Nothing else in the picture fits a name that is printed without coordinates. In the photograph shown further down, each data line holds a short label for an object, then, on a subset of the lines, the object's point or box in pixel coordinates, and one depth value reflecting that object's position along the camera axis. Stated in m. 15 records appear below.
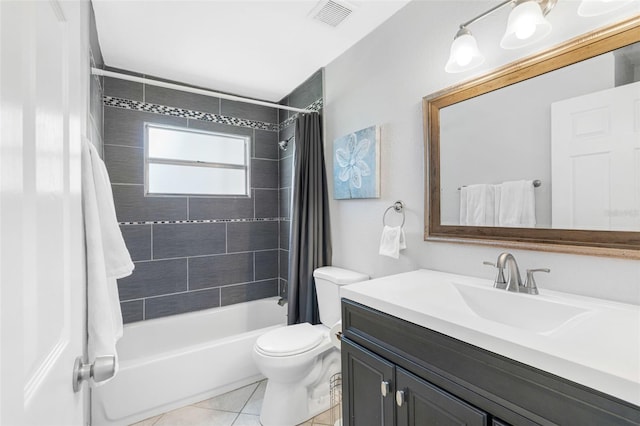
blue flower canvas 1.85
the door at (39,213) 0.37
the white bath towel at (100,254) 1.02
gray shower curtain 2.25
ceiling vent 1.65
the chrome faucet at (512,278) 1.10
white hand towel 1.66
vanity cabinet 0.65
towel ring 1.72
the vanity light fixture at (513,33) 1.06
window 2.58
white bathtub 1.76
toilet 1.70
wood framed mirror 0.97
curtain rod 1.69
